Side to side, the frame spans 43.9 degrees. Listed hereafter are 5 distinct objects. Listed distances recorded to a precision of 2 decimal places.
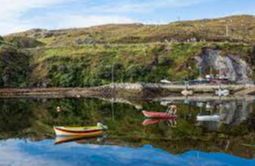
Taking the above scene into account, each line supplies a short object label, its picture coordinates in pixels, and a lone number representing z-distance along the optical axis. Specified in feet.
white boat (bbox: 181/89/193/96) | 238.67
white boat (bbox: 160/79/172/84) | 253.07
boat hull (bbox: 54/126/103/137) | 131.77
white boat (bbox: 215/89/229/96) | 234.93
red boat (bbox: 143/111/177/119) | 165.82
